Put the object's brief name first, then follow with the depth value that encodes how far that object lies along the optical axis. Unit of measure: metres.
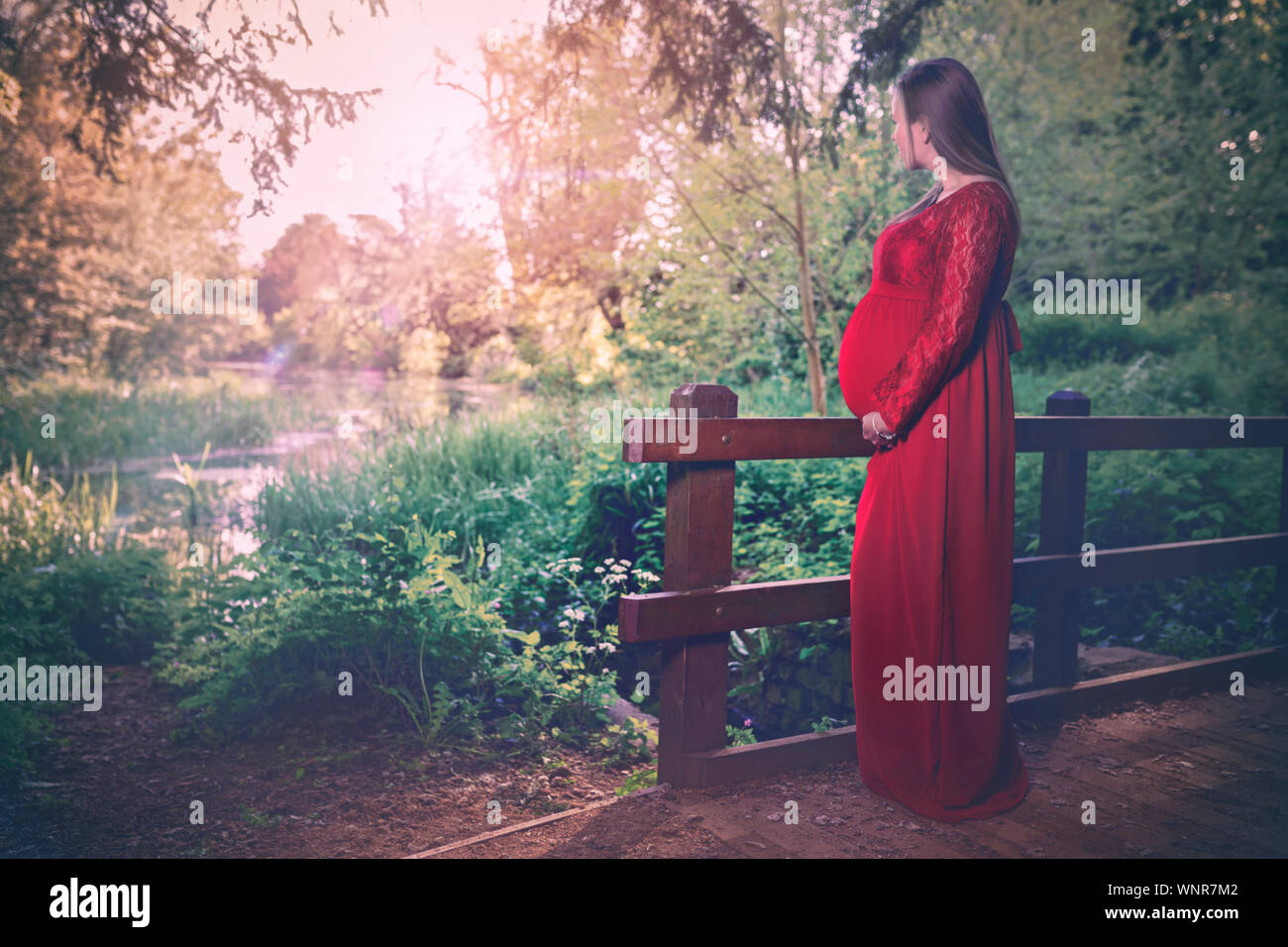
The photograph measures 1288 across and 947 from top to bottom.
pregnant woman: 2.87
